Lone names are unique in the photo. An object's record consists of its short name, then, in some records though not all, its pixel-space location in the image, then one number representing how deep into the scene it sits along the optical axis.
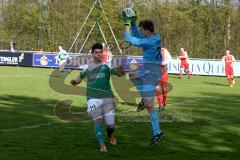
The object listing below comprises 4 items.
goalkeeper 11.98
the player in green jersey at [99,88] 11.43
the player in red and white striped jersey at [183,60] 43.29
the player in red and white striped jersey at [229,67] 35.54
